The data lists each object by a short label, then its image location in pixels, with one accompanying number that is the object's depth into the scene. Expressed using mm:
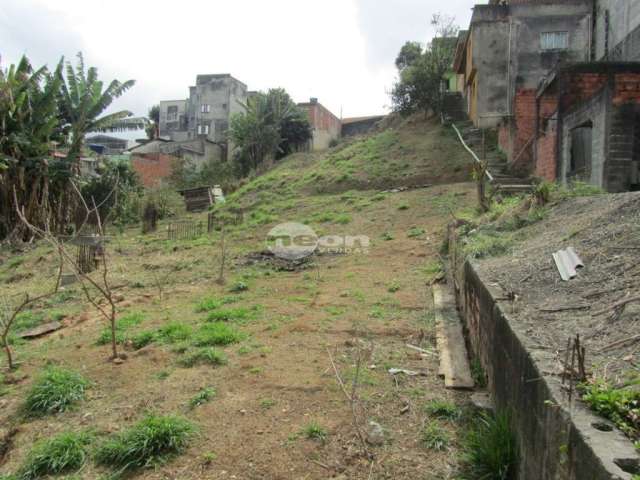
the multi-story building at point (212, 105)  44531
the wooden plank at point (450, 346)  4611
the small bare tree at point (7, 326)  5820
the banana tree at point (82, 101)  19312
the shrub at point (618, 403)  1831
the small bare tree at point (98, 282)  5762
